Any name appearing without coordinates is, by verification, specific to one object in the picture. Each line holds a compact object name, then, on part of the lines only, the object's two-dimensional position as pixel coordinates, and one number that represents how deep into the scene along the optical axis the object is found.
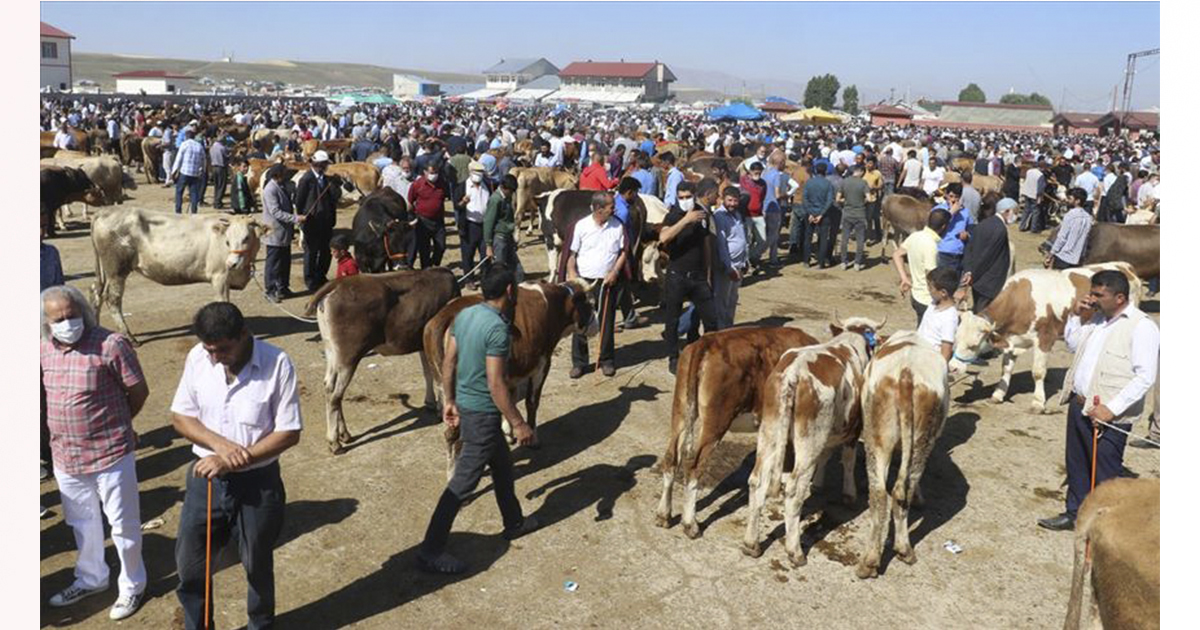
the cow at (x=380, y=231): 12.33
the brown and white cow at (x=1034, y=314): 9.34
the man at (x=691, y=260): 9.12
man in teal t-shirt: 5.62
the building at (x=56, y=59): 70.81
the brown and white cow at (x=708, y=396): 6.20
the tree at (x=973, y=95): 163.12
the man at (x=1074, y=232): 12.44
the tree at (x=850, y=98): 133.34
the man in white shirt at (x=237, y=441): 4.59
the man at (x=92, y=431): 4.99
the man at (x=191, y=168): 17.38
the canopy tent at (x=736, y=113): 46.94
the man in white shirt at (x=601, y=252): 9.20
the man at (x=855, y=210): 15.30
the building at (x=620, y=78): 112.69
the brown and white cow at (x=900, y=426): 5.82
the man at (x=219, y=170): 20.12
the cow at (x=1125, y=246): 13.39
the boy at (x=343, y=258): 9.37
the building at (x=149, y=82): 91.86
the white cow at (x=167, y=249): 10.54
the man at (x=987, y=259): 9.87
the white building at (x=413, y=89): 94.49
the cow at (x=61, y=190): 15.60
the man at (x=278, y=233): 11.91
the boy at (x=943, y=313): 7.36
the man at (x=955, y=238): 10.30
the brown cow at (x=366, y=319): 7.64
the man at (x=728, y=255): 9.80
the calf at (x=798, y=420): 5.75
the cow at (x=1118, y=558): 3.88
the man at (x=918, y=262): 9.35
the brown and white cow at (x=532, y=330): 7.30
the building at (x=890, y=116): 68.50
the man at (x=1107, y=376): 5.71
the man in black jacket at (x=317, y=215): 12.41
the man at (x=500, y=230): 12.16
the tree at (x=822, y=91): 124.81
